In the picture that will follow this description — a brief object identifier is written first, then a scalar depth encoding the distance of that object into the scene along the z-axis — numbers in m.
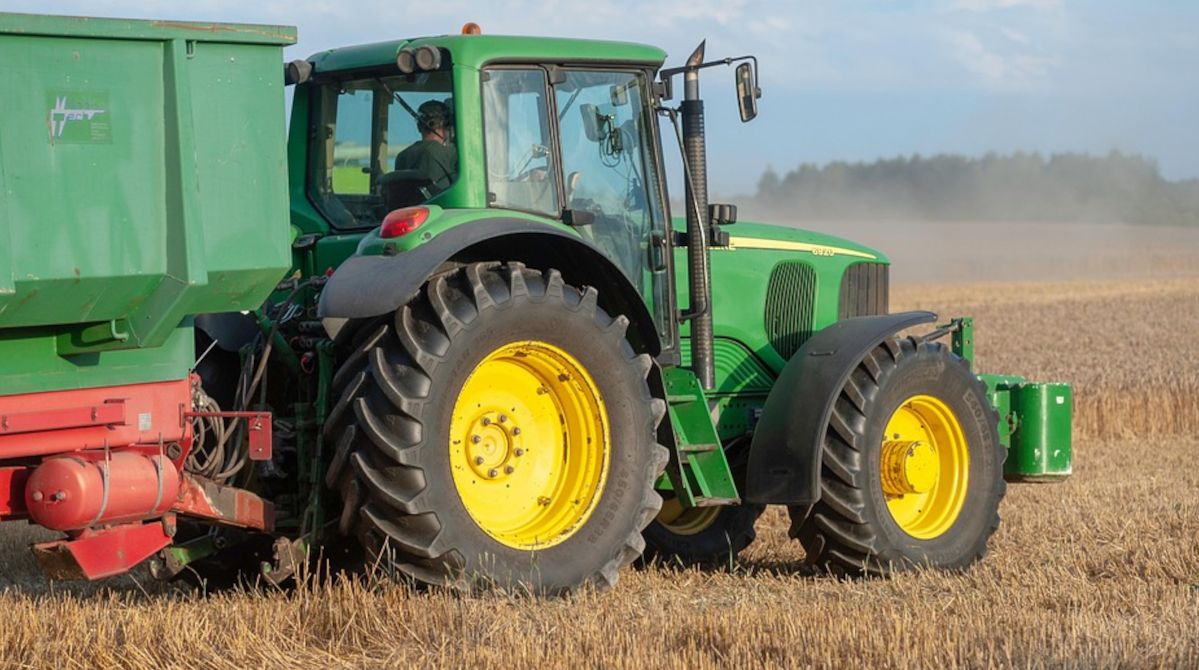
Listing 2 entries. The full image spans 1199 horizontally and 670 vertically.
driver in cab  12.79
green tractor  10.56
